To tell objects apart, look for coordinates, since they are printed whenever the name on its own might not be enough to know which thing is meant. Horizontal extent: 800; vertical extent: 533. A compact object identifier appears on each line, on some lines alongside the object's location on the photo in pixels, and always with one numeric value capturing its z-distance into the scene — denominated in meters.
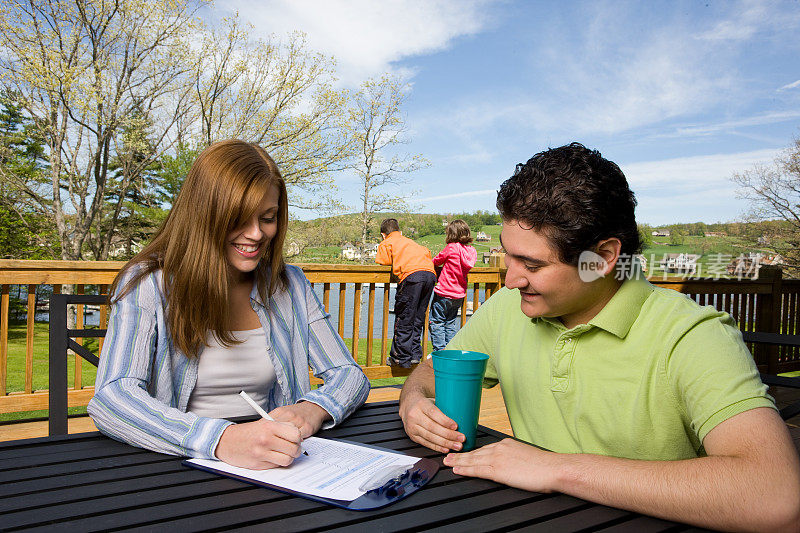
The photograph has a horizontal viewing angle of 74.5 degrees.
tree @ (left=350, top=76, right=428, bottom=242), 16.66
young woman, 1.33
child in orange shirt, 5.68
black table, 0.76
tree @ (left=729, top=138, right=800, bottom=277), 16.45
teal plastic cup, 1.00
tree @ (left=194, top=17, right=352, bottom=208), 11.50
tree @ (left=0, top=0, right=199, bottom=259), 9.70
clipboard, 0.84
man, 0.84
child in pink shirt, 5.81
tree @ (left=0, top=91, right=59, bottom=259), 11.37
